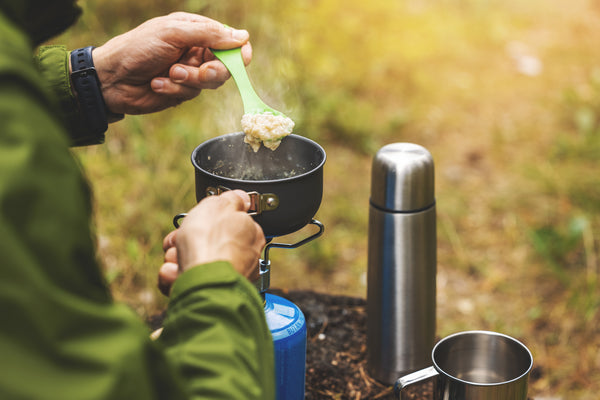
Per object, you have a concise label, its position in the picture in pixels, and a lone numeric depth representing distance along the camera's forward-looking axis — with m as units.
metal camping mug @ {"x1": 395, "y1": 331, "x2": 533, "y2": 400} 1.22
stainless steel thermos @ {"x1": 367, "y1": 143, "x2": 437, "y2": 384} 1.34
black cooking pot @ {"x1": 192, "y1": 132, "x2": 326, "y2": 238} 1.18
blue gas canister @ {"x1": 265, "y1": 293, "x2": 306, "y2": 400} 1.25
